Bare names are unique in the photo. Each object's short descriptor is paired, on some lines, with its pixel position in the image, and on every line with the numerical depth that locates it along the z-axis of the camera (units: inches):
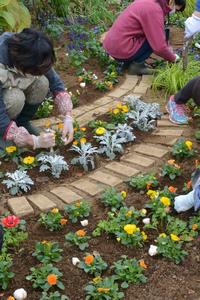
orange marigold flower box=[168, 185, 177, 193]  111.3
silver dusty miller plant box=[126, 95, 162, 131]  143.0
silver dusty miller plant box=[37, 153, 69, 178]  121.4
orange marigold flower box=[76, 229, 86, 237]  98.9
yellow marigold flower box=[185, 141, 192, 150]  127.0
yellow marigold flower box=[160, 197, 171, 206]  104.4
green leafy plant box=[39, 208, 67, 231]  103.5
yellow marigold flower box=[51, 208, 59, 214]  104.6
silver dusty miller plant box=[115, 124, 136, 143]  136.0
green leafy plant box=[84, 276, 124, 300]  86.1
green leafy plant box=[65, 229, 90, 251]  98.9
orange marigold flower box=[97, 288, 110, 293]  85.3
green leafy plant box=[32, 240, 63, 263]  94.7
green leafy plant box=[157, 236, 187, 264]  96.0
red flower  94.0
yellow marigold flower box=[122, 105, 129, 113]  145.0
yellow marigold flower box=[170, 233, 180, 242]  95.4
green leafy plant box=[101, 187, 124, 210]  109.1
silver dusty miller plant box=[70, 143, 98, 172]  126.3
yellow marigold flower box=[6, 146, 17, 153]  126.0
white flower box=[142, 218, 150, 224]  104.6
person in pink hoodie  174.9
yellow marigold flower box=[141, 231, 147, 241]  99.4
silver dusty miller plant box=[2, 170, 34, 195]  116.5
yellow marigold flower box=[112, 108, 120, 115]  144.4
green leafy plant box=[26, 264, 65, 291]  88.0
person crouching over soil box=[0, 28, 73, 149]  113.9
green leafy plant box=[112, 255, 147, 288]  90.7
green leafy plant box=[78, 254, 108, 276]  92.2
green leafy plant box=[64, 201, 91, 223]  106.2
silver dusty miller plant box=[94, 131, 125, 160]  131.0
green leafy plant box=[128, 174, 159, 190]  115.6
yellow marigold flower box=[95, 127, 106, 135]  133.6
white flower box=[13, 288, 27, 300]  87.5
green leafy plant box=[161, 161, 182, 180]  119.6
